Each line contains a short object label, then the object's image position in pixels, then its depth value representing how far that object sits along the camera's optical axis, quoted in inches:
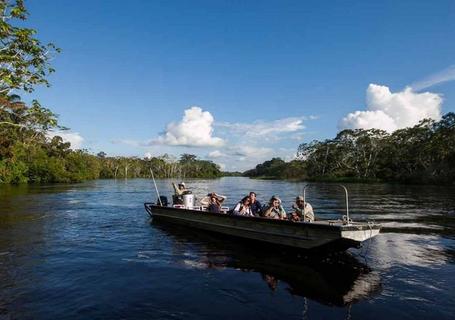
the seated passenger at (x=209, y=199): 700.7
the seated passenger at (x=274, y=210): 557.9
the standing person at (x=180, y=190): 808.9
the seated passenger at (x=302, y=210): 512.4
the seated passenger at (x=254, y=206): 612.5
